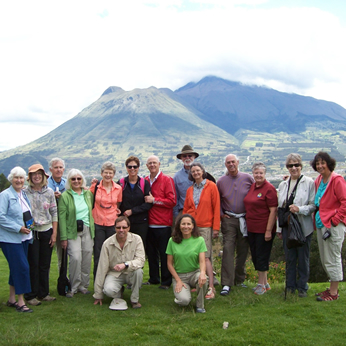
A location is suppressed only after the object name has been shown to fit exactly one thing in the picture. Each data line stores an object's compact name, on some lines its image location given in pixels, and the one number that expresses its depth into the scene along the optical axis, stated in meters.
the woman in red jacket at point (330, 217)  5.88
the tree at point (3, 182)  37.67
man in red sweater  7.34
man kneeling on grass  6.18
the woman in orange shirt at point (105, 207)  7.00
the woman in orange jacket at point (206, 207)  6.74
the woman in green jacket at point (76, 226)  6.76
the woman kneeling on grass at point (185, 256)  6.01
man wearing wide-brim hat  7.61
